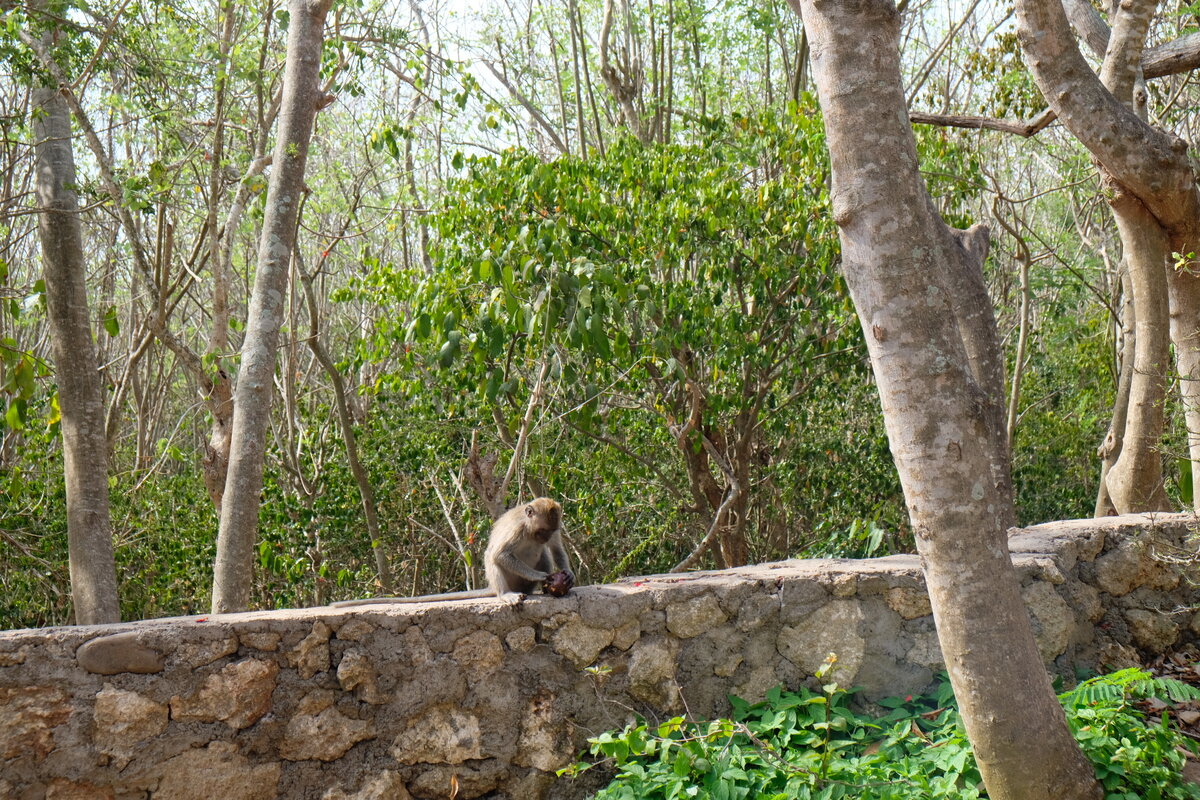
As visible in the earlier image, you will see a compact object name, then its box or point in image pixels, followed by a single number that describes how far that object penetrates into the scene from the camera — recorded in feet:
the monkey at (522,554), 16.31
